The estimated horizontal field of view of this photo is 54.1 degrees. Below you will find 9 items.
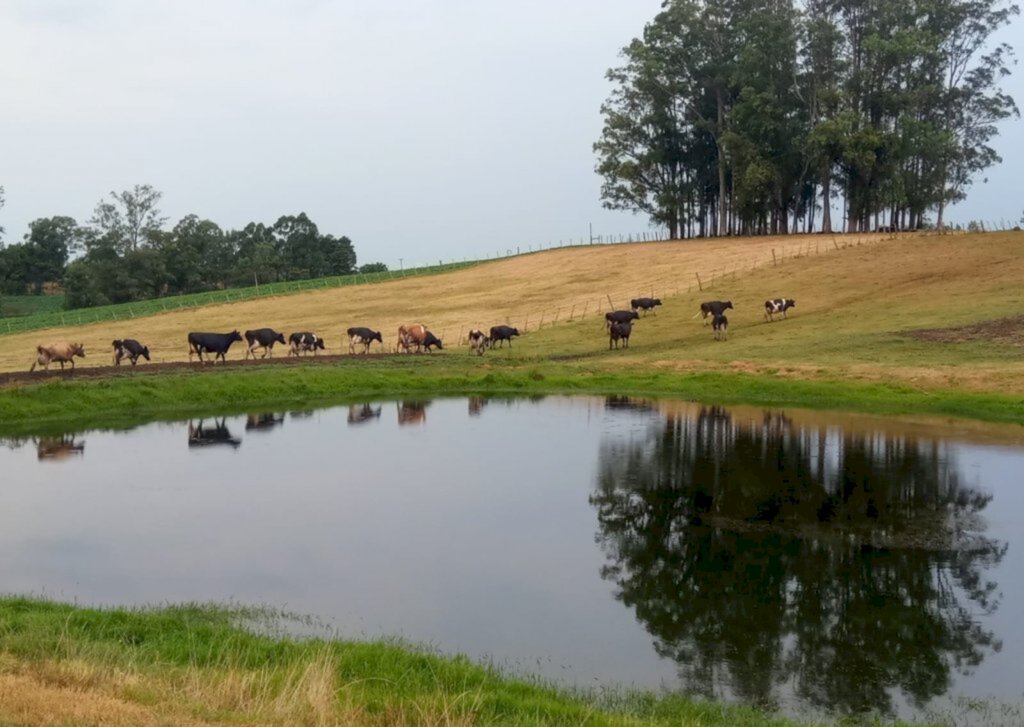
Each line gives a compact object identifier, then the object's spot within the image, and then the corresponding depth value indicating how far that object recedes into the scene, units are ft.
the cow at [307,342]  141.69
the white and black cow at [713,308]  151.94
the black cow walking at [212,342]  124.88
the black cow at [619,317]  149.47
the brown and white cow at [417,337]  144.05
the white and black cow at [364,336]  144.27
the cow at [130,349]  125.90
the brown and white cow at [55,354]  120.20
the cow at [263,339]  138.92
